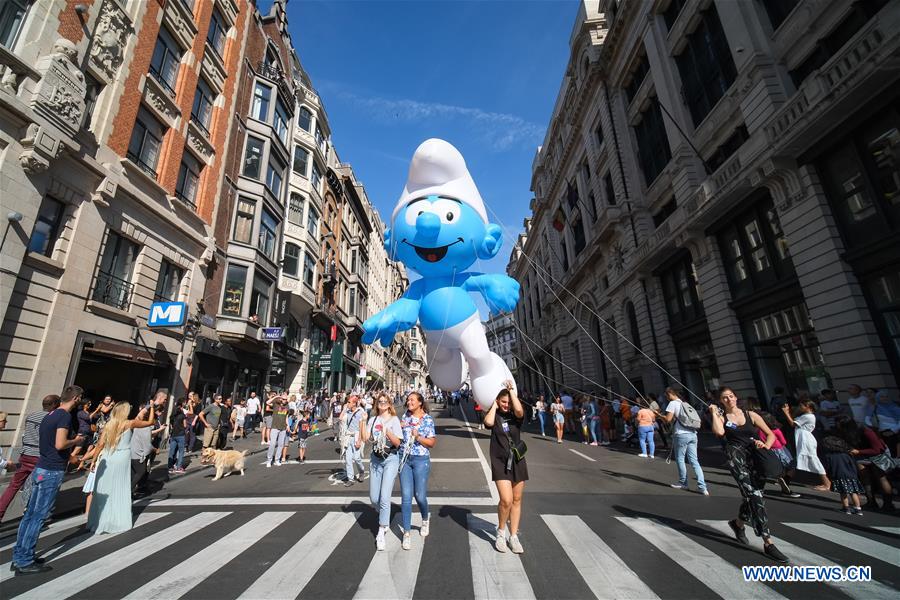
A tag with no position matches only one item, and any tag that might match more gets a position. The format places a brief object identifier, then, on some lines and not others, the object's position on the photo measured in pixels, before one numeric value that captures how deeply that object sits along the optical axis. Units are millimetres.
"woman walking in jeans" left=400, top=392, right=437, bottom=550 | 4715
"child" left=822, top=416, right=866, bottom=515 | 5736
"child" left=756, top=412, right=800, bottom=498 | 6352
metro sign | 12805
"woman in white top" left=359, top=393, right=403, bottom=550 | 4691
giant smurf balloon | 7742
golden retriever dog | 8883
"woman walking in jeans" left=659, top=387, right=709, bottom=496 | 7148
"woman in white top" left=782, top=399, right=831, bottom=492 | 7102
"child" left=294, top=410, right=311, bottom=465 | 11079
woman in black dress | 4270
